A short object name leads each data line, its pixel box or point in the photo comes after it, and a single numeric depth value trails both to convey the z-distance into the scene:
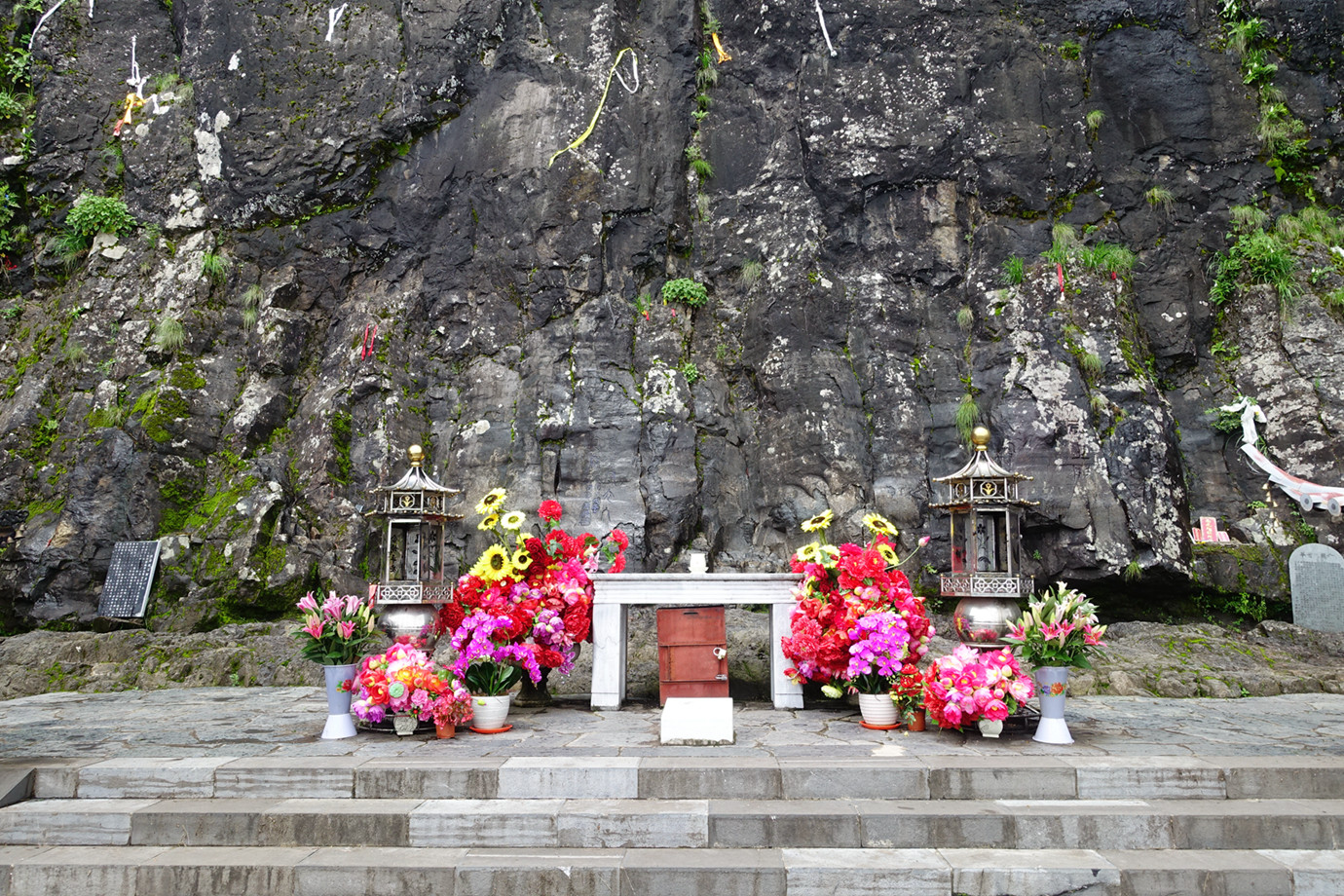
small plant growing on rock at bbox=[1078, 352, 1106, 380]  11.34
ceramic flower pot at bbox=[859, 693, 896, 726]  6.19
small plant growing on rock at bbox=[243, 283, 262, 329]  13.13
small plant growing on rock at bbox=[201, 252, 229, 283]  13.29
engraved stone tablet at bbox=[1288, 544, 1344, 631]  9.99
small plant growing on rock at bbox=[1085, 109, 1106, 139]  12.92
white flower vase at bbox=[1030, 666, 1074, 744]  5.62
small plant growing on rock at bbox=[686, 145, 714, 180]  13.55
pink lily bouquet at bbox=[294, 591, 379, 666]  6.17
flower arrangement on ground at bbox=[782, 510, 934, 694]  6.30
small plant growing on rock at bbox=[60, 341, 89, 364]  12.51
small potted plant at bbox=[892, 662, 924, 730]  5.98
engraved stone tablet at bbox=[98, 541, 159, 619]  10.65
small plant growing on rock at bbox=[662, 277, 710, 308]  12.95
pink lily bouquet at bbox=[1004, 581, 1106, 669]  5.74
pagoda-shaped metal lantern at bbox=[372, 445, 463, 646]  7.40
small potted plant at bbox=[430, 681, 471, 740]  6.02
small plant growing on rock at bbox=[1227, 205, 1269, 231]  12.29
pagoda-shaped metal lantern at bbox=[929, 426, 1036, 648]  6.86
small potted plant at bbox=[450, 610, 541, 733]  6.27
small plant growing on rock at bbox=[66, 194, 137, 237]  13.54
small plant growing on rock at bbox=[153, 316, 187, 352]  12.59
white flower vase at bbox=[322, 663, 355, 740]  6.07
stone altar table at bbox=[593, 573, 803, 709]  7.15
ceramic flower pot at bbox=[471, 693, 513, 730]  6.25
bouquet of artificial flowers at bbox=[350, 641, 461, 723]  5.97
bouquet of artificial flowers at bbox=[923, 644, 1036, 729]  5.61
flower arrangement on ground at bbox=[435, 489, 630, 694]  6.54
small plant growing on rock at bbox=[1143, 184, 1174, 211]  12.54
